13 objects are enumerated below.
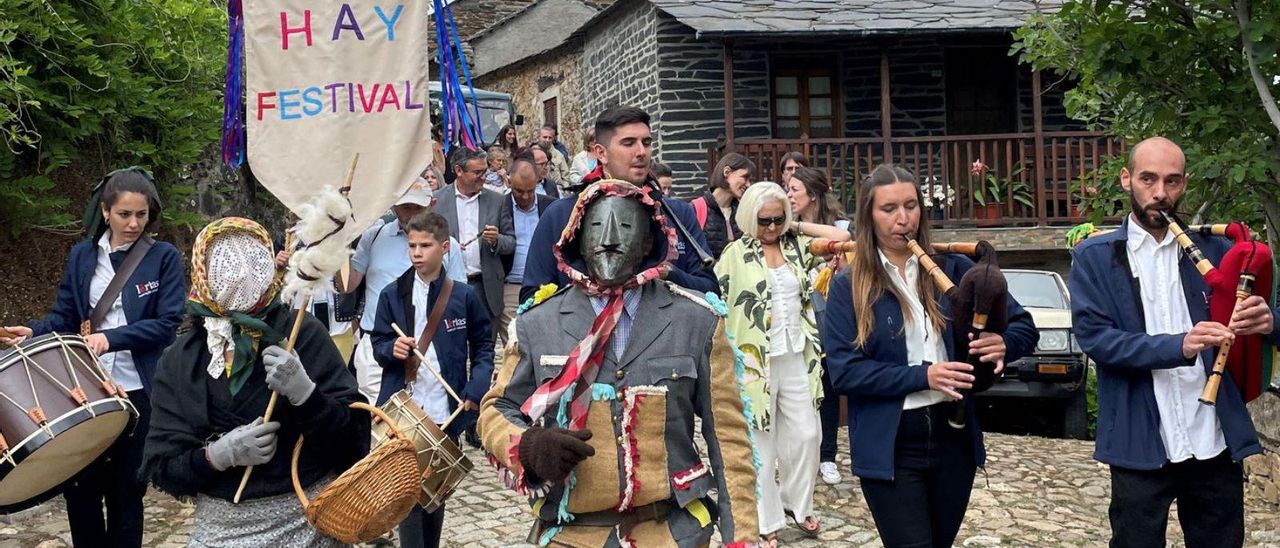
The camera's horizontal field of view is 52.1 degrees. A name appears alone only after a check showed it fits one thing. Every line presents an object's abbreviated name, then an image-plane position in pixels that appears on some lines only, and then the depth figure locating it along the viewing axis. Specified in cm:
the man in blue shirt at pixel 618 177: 446
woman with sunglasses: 644
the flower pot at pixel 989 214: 1736
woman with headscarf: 376
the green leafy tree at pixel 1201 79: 593
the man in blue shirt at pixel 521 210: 930
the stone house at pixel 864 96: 1745
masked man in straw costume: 346
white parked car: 1070
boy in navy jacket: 593
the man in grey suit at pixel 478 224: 890
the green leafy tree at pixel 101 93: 758
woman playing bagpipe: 417
